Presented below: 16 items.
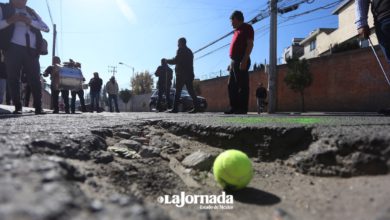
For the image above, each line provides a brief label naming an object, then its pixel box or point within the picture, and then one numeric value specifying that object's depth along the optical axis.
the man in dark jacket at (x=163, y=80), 10.02
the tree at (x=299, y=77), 17.83
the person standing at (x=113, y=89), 12.99
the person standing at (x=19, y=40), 4.51
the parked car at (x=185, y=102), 12.50
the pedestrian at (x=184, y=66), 7.43
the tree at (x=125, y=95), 54.88
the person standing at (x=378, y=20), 3.36
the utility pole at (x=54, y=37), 27.18
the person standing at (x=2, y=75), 5.69
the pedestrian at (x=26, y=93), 10.77
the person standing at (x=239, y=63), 5.16
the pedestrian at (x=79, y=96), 9.00
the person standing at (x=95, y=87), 12.30
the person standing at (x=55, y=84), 7.71
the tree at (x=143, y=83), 61.94
